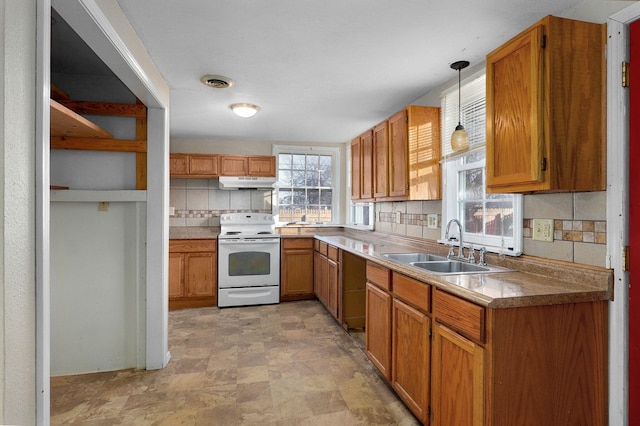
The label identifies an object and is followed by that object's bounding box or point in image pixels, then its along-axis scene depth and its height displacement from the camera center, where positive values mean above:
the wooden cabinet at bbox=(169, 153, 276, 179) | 4.57 +0.67
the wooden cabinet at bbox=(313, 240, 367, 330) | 3.44 -0.78
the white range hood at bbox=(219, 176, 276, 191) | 4.54 +0.43
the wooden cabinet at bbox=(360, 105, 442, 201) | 2.82 +0.52
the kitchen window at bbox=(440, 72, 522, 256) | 2.17 +0.17
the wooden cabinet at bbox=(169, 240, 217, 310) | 4.17 -0.76
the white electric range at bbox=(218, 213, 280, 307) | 4.26 -0.71
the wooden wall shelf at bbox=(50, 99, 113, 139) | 1.83 +0.57
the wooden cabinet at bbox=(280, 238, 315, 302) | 4.48 -0.76
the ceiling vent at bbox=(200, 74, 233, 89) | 2.70 +1.10
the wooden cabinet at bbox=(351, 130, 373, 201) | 3.62 +0.54
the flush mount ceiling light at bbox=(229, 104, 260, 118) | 3.36 +1.06
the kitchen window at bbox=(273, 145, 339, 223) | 5.17 +0.46
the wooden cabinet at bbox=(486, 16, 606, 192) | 1.55 +0.51
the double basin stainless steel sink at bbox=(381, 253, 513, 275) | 2.09 -0.36
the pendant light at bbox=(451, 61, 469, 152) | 2.30 +0.53
